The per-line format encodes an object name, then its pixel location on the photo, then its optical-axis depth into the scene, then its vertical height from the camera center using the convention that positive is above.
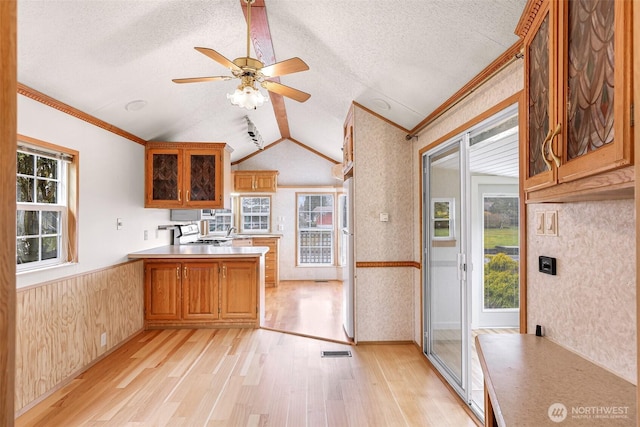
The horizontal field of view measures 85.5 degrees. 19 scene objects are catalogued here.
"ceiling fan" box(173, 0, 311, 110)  2.30 +0.99
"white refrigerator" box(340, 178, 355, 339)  3.81 -0.51
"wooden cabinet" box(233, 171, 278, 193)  7.44 +0.75
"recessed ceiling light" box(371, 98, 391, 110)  3.42 +1.13
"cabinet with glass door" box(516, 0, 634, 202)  0.74 +0.31
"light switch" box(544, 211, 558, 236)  1.60 -0.04
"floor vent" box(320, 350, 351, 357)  3.50 -1.41
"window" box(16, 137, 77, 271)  2.63 +0.08
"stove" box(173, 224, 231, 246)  5.61 -0.39
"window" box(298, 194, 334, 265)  7.74 -0.30
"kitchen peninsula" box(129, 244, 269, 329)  4.31 -0.94
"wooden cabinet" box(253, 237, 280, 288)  7.01 -0.99
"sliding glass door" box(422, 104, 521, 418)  2.63 -0.30
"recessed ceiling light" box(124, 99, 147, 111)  3.44 +1.12
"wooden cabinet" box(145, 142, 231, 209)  4.56 +0.55
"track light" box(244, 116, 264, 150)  5.28 +1.34
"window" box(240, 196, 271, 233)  7.71 +0.06
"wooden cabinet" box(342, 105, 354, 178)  3.96 +0.84
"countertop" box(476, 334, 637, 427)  0.97 -0.56
